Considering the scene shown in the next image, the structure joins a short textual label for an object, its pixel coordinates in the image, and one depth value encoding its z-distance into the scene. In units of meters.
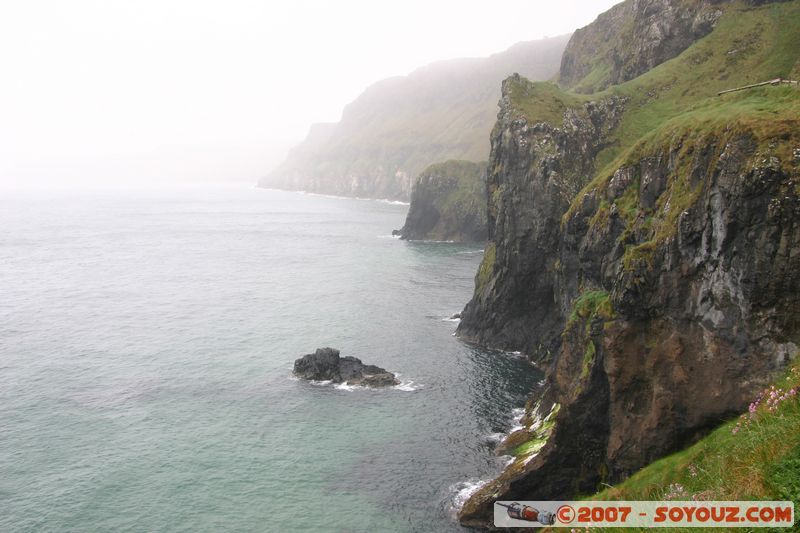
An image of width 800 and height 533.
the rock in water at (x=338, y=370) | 60.47
